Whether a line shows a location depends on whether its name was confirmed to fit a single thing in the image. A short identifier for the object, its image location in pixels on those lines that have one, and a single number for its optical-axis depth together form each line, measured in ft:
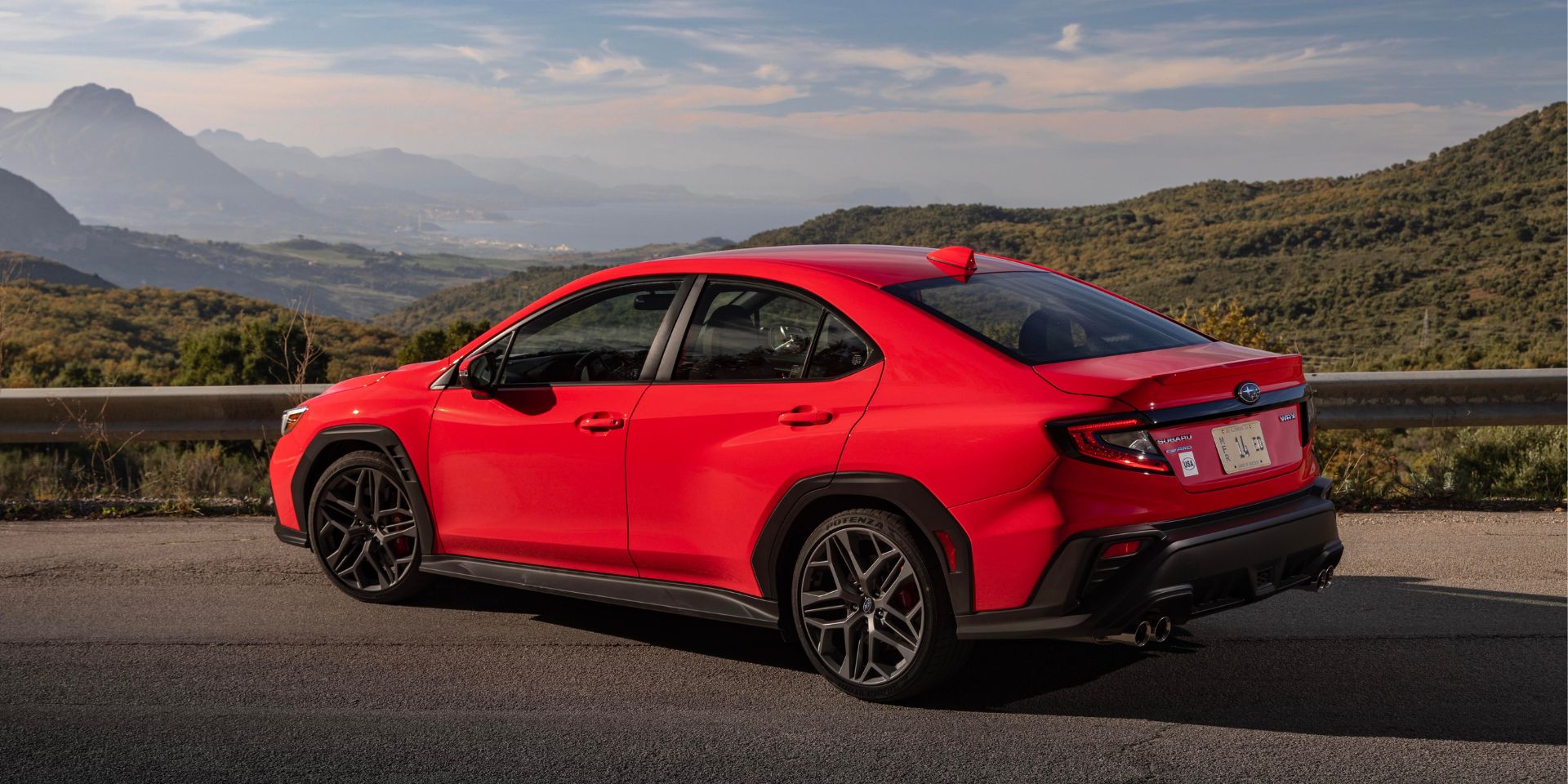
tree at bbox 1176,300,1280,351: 82.02
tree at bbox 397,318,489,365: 101.22
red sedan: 12.44
